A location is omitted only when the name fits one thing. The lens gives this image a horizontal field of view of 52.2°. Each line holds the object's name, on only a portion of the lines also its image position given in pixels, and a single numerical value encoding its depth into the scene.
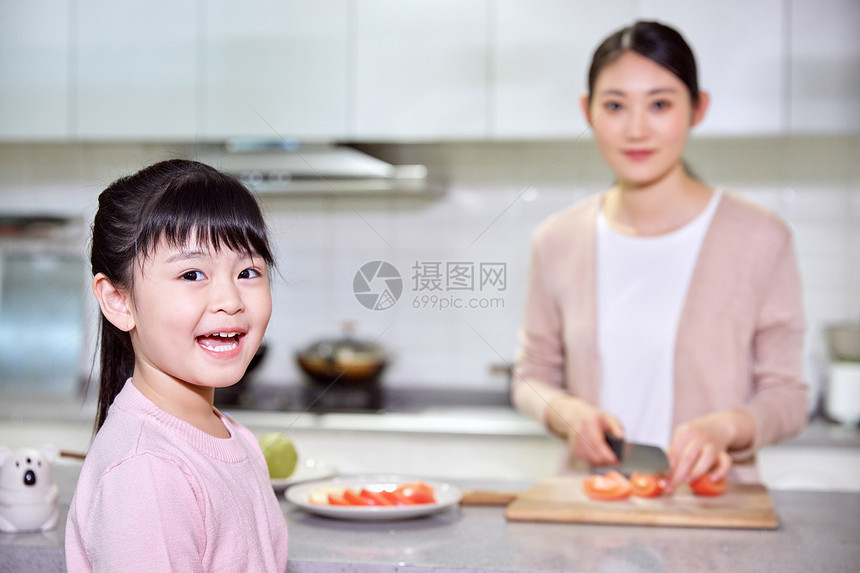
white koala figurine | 0.94
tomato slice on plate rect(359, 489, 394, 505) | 1.04
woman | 1.37
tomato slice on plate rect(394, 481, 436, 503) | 1.05
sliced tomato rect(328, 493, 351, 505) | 1.04
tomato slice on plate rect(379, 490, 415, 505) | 1.04
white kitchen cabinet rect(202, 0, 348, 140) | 2.37
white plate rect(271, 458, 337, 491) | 1.15
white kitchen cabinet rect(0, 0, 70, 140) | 2.53
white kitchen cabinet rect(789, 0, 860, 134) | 2.16
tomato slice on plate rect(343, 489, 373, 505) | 1.03
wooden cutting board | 1.04
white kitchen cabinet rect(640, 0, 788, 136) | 2.16
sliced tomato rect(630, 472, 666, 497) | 1.13
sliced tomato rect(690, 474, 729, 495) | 1.16
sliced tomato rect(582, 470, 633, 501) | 1.11
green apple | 1.09
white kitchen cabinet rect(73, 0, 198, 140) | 2.46
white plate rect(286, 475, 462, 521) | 0.99
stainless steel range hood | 2.11
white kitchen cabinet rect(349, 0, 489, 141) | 2.29
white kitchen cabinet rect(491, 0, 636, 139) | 2.23
